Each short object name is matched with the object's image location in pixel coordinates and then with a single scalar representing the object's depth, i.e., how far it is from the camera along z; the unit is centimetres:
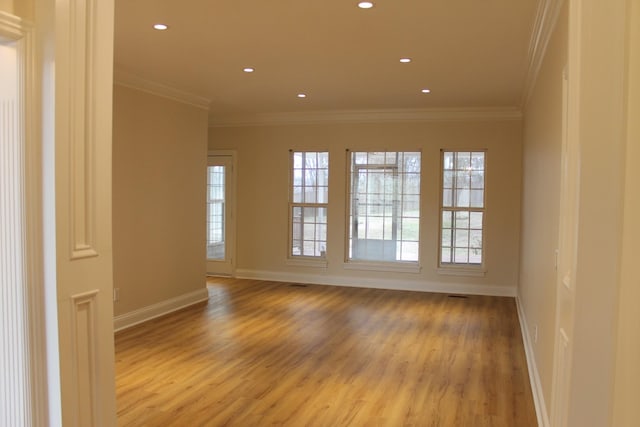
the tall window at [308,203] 838
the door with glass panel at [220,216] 878
